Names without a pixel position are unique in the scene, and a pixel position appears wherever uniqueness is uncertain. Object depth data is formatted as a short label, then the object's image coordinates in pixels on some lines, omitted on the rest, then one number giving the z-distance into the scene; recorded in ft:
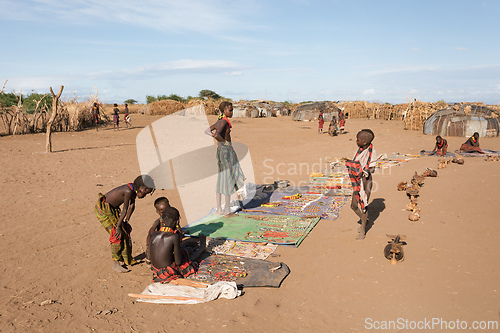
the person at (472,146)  38.07
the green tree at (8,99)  100.01
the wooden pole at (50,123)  39.83
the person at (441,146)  36.94
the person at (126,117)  70.72
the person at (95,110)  66.34
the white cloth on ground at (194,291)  11.89
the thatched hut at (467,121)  54.95
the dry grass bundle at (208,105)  115.34
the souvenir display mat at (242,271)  13.03
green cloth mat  17.01
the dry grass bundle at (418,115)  65.31
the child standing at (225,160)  19.12
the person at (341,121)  62.44
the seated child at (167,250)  12.91
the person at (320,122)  64.07
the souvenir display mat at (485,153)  36.83
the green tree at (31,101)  95.44
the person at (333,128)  62.03
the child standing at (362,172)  16.17
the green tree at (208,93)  196.13
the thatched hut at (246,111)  108.68
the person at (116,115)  67.20
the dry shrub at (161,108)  108.17
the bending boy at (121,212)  13.66
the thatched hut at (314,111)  92.63
